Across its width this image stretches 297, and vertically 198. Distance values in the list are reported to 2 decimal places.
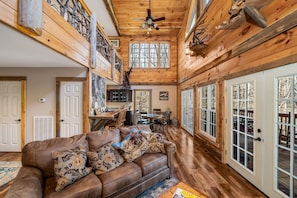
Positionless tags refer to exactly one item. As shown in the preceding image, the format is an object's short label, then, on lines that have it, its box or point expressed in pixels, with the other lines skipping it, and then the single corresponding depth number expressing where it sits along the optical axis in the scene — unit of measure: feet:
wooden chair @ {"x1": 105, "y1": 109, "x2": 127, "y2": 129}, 12.61
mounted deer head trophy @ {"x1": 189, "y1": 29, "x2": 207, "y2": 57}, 11.42
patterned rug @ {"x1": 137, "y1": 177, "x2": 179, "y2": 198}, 6.00
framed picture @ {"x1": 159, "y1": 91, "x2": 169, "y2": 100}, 23.82
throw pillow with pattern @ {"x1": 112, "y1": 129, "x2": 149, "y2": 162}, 6.49
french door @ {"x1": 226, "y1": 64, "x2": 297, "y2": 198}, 5.21
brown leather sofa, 4.29
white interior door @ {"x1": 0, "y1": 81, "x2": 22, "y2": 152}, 10.83
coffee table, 4.12
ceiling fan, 15.02
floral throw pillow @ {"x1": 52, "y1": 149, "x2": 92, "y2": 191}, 4.58
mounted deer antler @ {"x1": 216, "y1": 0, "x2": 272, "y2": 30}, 5.92
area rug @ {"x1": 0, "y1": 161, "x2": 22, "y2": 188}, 7.39
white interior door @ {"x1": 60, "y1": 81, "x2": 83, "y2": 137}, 10.64
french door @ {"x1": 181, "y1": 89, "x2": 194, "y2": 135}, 16.82
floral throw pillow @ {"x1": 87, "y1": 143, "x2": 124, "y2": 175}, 5.51
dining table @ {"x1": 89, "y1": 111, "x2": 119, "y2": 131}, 10.48
